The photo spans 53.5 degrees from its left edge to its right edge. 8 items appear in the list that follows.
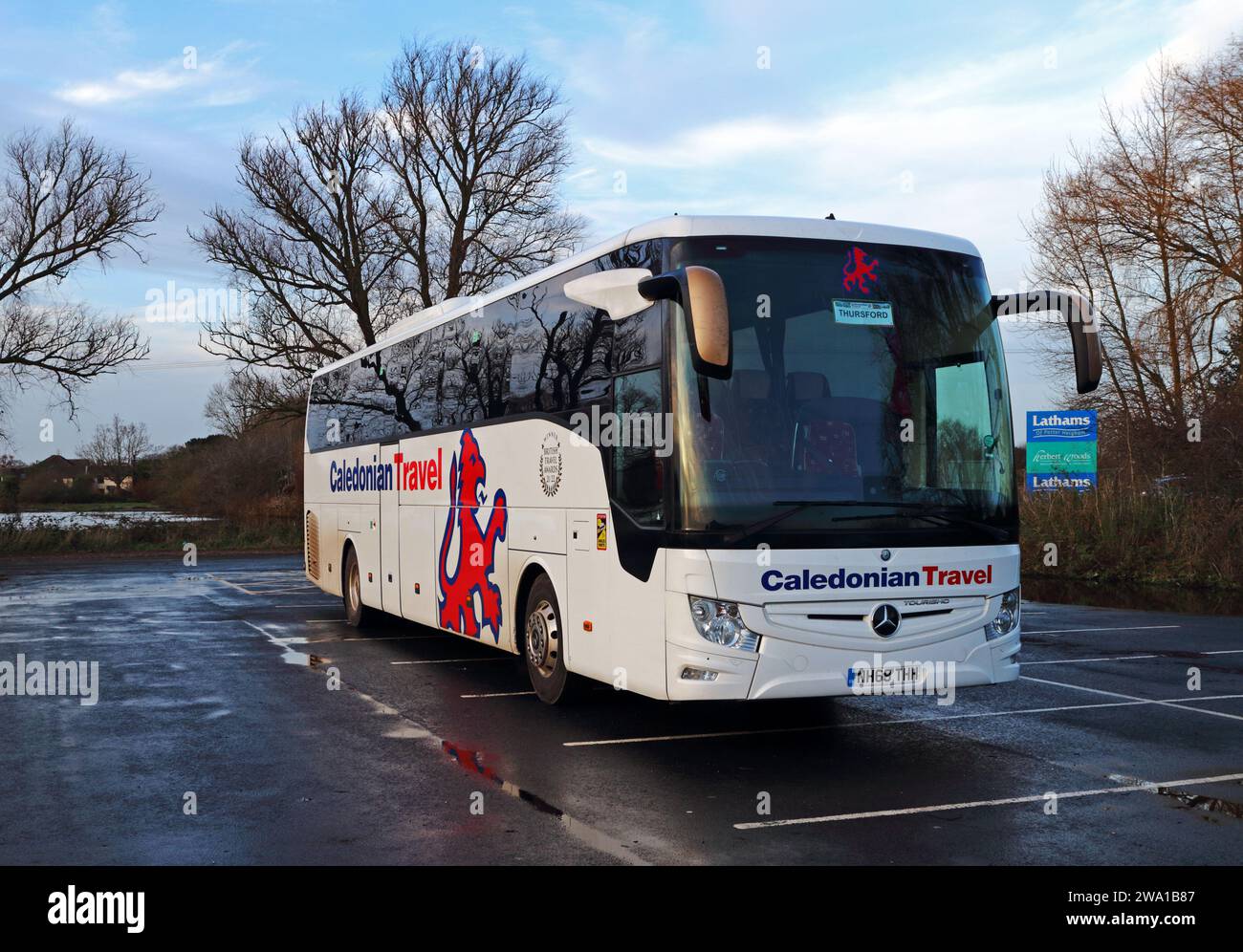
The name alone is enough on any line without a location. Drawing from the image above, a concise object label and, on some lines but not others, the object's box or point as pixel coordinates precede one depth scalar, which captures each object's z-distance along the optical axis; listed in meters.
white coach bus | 7.52
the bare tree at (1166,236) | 29.34
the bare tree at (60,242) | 32.62
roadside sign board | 24.25
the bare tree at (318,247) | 33.62
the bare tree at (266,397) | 33.88
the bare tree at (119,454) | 50.12
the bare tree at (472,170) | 34.94
